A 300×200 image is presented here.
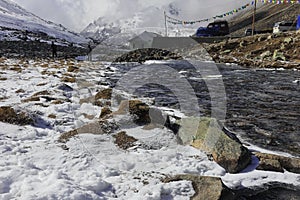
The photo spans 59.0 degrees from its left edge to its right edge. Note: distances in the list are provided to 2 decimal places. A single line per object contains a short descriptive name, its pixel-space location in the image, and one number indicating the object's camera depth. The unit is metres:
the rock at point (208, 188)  3.09
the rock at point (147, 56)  28.66
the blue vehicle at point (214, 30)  40.88
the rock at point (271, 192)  3.48
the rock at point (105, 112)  5.69
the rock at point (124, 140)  4.55
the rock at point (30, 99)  6.65
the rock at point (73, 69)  14.21
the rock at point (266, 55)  22.24
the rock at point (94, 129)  4.64
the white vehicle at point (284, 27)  35.59
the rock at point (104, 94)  7.47
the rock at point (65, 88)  8.59
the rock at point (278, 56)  20.46
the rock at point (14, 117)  5.04
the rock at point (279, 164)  4.02
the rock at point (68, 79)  10.66
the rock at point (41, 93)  7.30
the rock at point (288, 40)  22.52
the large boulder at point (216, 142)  3.99
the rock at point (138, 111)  5.37
